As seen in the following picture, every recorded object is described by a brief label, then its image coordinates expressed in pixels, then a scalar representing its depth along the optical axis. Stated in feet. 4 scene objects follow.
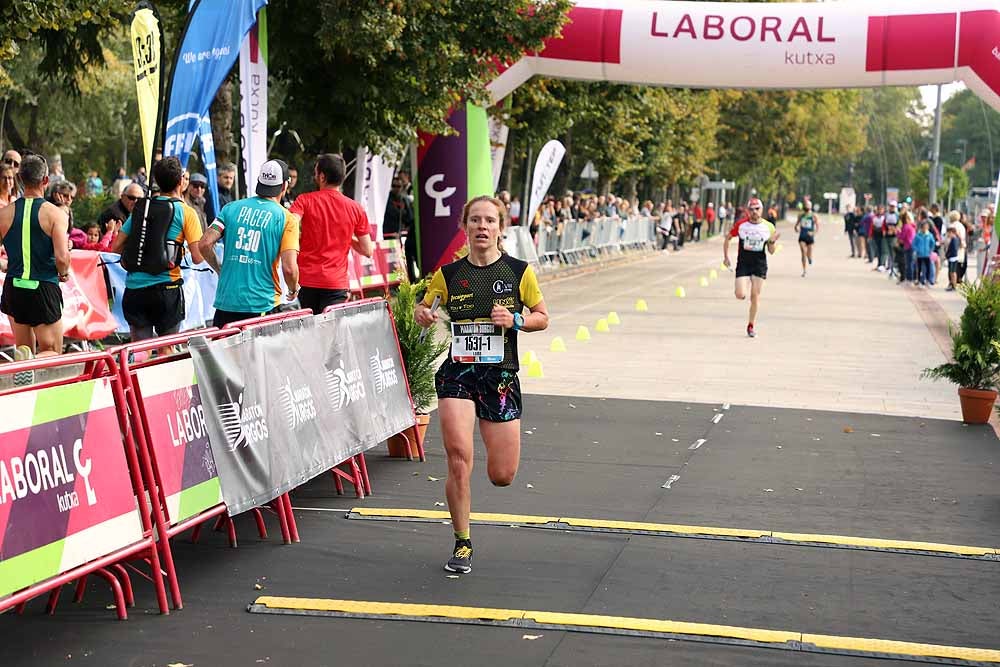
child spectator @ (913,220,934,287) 112.16
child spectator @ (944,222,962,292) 106.22
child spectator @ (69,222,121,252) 48.86
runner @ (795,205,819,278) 127.34
